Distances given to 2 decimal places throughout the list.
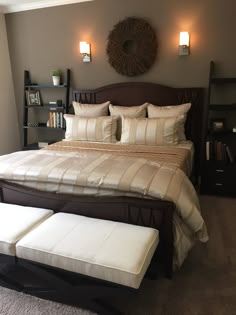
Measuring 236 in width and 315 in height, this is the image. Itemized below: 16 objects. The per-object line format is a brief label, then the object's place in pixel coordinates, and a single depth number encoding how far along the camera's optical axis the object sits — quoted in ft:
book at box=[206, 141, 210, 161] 10.27
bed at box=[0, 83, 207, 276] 5.82
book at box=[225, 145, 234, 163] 10.04
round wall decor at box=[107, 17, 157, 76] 11.17
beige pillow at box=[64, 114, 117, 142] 10.91
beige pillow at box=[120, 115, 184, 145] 9.96
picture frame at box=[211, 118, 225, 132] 10.65
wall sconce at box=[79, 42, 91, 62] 12.11
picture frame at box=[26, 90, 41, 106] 13.67
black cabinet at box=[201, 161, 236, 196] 10.02
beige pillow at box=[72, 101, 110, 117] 11.70
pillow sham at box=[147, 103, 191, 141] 10.47
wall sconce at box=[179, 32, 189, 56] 10.54
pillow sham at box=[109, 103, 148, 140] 11.12
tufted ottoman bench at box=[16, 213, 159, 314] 4.56
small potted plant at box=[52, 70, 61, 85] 12.80
